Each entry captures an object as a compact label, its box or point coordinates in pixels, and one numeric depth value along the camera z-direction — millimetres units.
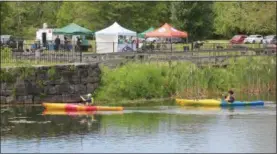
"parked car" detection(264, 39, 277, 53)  57031
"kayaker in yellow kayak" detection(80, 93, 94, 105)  42281
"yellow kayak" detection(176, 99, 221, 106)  44125
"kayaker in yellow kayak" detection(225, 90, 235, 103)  44094
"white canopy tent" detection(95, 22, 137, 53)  57312
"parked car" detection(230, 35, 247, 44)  75844
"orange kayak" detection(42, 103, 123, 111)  41281
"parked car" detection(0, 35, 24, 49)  53969
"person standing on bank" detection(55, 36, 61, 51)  53750
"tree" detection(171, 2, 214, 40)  74375
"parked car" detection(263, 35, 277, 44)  71212
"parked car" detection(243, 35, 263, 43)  77438
